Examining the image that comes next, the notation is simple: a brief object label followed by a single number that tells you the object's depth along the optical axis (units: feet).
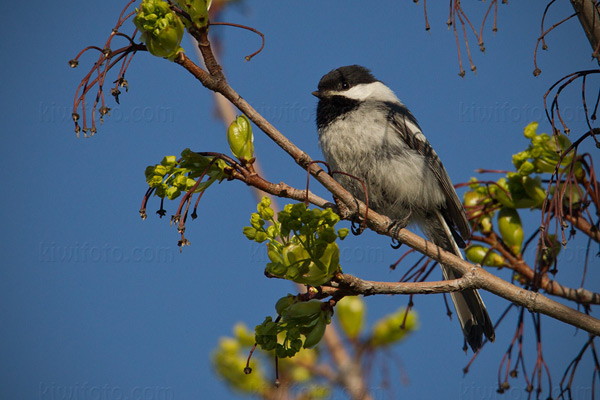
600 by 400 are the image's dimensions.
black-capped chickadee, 15.70
